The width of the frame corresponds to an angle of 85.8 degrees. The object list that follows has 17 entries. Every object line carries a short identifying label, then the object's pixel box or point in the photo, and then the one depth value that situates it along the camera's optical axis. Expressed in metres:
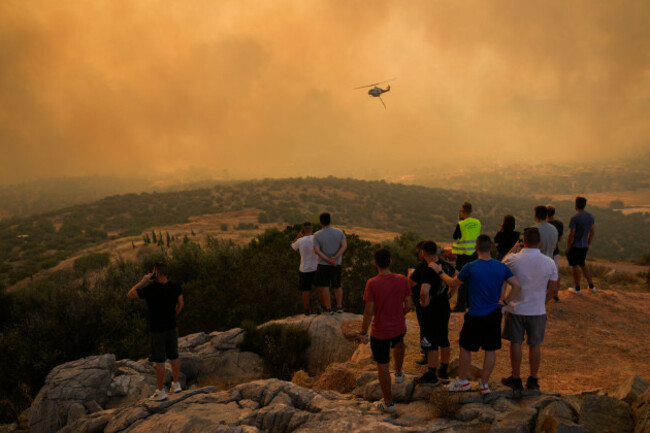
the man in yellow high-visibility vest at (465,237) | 7.96
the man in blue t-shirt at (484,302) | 4.46
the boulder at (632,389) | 4.14
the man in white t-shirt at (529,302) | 4.60
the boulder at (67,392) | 6.50
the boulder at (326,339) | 8.09
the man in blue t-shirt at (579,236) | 9.03
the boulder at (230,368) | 7.84
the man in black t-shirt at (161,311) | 5.88
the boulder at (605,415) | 3.64
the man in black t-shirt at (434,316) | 4.82
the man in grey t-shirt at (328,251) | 7.89
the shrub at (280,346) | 8.08
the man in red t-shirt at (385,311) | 4.55
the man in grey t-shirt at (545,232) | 7.35
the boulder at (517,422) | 3.64
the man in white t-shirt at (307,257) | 8.35
